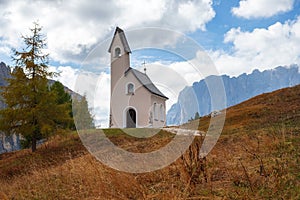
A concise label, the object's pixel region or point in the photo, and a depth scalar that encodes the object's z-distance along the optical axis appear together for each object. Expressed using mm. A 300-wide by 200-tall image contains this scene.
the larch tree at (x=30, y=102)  20219
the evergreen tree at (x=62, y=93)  35712
